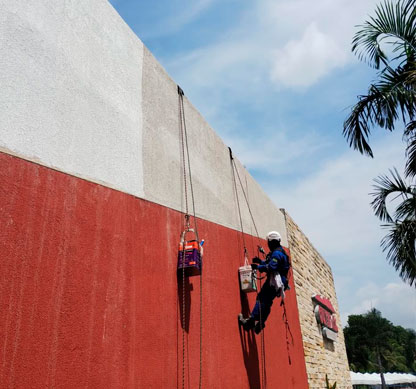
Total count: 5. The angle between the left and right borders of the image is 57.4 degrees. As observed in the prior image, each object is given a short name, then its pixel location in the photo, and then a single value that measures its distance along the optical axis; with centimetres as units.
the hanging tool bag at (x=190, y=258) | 429
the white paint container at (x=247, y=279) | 583
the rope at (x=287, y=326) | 733
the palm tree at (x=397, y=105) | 685
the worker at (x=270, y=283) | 538
